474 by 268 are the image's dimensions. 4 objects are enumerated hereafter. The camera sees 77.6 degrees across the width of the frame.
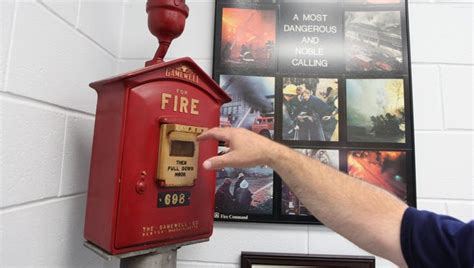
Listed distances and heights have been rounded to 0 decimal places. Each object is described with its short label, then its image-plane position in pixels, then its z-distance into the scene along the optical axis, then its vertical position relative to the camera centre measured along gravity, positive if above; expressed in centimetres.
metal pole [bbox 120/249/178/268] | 70 -23
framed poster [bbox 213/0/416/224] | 99 +28
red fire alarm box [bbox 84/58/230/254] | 64 +1
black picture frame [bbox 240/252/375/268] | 96 -29
